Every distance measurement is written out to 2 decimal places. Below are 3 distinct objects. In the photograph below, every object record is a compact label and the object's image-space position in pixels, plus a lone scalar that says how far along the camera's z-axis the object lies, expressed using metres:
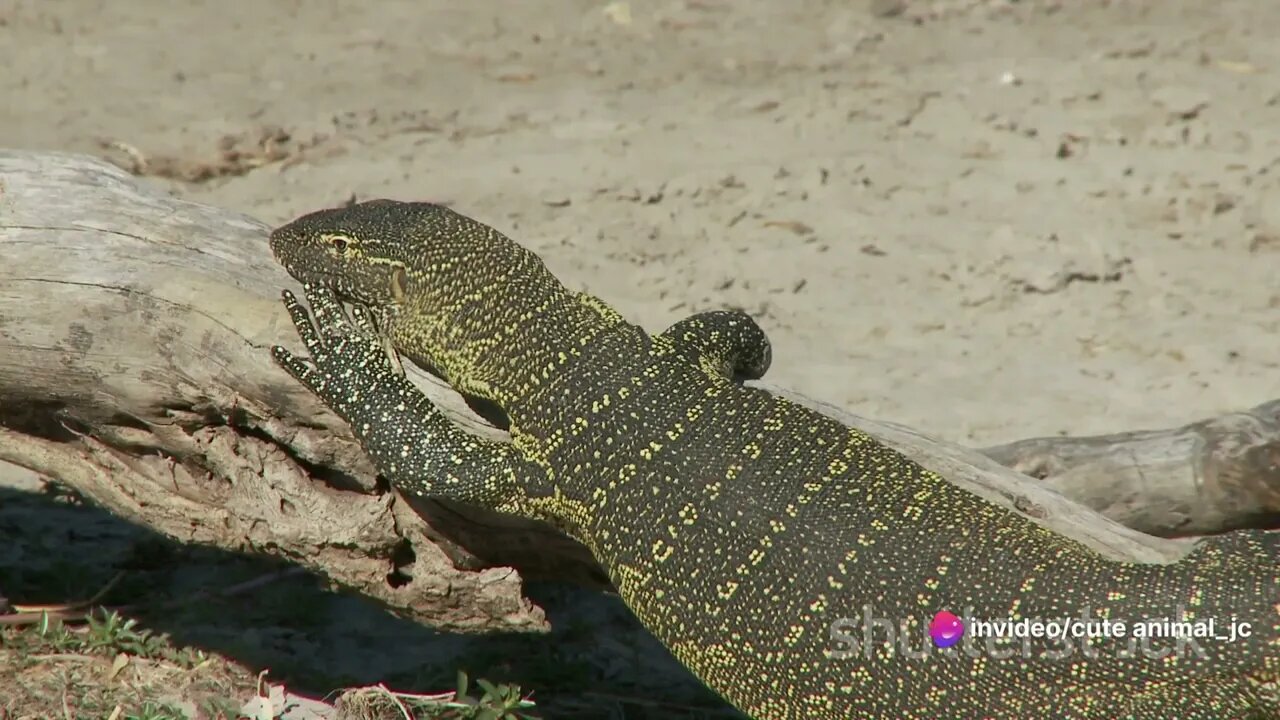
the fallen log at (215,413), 9.52
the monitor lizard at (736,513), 7.78
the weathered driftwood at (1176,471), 10.15
